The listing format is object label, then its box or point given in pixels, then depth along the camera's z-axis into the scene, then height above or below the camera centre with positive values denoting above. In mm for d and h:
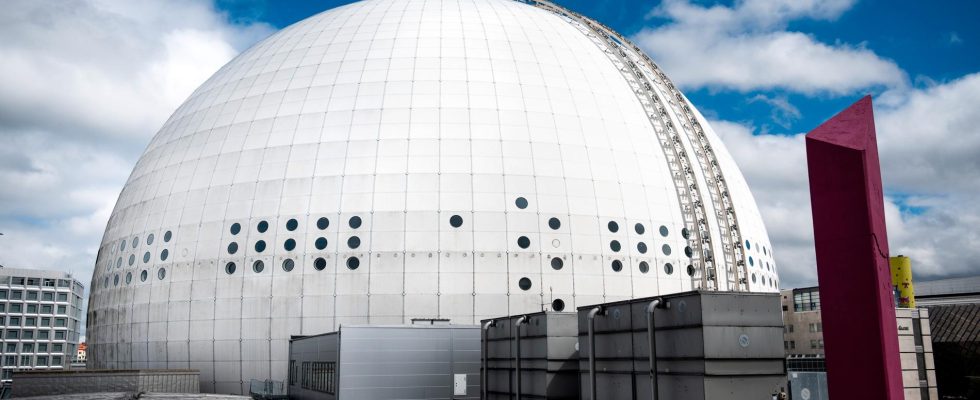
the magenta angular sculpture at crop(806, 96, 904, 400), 13117 +1054
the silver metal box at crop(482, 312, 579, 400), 23703 -797
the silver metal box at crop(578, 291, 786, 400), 16453 -407
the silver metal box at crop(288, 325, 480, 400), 29734 -1100
